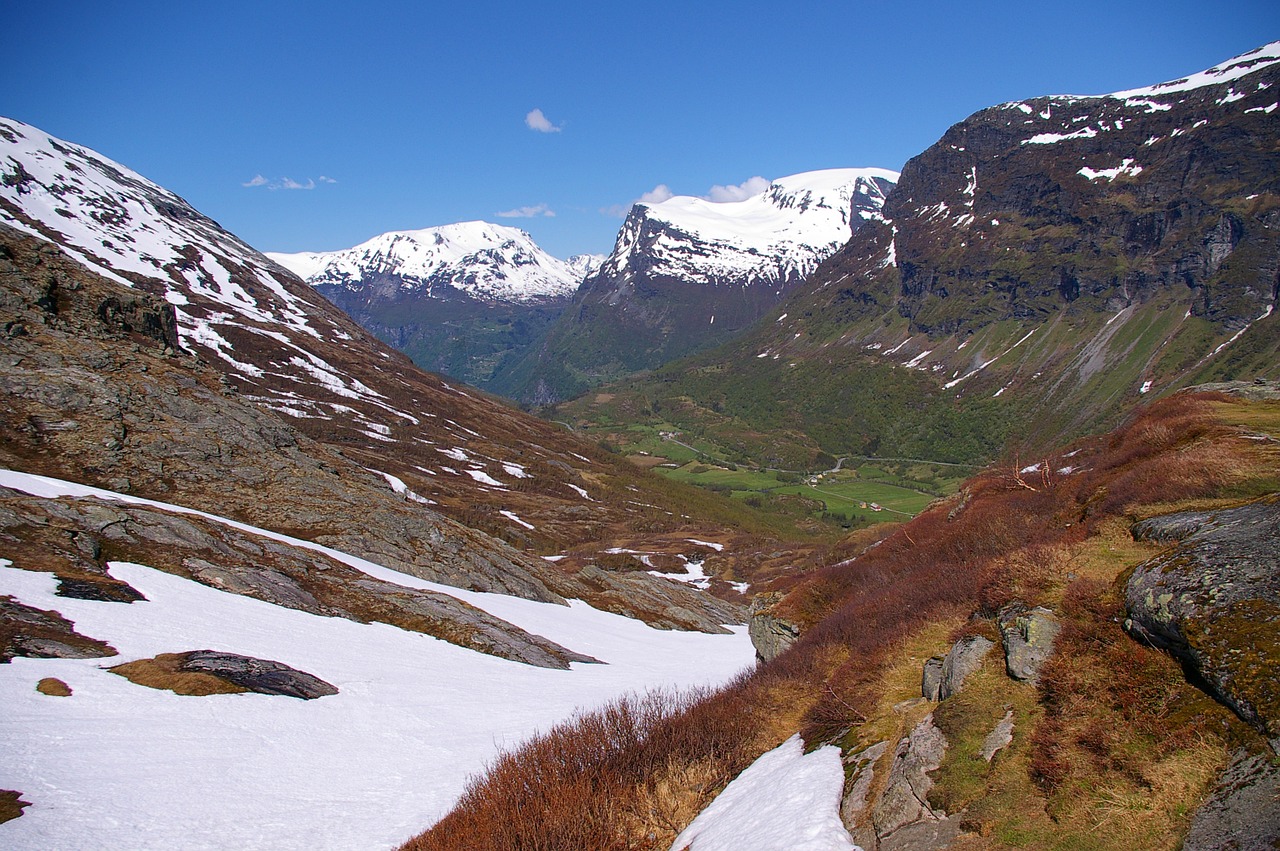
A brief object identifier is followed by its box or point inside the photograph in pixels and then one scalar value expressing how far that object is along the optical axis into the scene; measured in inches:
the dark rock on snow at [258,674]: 828.0
